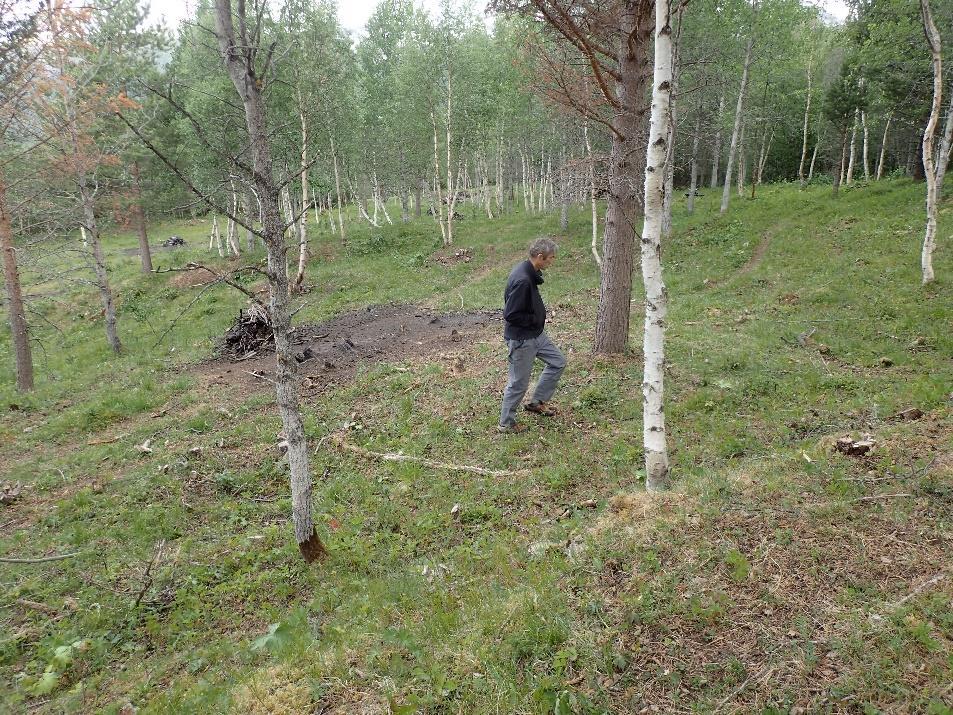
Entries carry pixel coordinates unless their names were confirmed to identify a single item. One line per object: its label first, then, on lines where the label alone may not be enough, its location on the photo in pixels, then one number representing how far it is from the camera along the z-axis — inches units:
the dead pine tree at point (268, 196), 171.9
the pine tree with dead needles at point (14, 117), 302.8
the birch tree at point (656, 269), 178.9
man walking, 260.7
